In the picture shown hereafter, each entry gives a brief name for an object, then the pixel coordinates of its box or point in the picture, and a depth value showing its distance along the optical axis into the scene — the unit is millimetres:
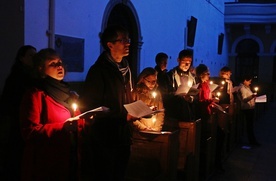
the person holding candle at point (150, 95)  3424
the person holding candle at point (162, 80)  4332
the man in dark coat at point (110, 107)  2445
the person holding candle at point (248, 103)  6929
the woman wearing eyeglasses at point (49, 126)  2227
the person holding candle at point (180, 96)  4070
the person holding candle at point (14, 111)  2656
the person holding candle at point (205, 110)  4715
